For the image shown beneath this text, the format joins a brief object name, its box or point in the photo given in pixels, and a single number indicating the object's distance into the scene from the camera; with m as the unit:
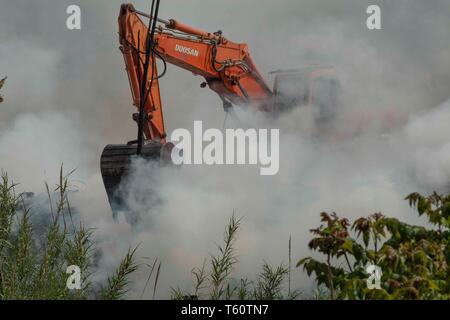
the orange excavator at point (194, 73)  28.39
